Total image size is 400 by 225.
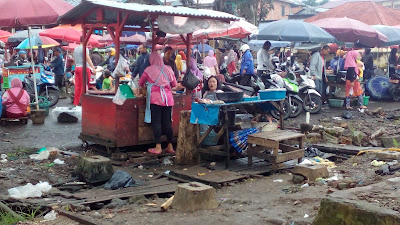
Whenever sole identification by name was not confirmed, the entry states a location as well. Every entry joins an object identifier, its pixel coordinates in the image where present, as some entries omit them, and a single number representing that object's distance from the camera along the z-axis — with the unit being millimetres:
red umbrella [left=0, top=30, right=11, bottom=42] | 23150
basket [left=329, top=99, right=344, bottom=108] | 16188
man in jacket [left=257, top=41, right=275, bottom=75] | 14992
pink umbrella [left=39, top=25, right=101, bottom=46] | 16197
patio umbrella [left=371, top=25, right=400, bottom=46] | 18922
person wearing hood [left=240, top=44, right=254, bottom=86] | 14062
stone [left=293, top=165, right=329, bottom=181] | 7082
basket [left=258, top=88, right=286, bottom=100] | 8781
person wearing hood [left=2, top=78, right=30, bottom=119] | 11805
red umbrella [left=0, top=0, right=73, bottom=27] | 9289
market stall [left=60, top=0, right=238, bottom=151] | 8531
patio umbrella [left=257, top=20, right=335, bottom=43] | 14781
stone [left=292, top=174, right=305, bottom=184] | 7086
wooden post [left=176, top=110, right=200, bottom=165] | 8258
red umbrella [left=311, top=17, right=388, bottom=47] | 16281
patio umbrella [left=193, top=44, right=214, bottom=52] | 23875
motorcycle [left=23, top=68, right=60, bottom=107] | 14594
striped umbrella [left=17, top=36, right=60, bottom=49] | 19022
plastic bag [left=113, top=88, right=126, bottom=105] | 8430
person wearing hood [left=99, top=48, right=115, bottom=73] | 18719
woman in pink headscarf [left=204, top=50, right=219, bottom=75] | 18203
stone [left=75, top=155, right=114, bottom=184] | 7168
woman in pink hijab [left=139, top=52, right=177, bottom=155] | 8562
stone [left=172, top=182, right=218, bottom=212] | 5578
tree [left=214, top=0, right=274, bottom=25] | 26462
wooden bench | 7672
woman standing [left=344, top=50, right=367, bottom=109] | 15680
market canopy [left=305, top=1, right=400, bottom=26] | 20375
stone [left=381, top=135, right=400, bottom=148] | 10508
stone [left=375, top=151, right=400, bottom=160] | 8102
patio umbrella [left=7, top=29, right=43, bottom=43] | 21578
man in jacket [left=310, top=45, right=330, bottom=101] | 15547
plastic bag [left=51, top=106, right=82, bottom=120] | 12432
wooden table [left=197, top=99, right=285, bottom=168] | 7910
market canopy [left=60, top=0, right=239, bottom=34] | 8242
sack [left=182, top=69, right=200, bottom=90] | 9305
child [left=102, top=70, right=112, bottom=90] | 14369
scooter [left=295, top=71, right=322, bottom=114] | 14516
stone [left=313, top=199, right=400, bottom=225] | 3846
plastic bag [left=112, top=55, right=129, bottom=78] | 8766
